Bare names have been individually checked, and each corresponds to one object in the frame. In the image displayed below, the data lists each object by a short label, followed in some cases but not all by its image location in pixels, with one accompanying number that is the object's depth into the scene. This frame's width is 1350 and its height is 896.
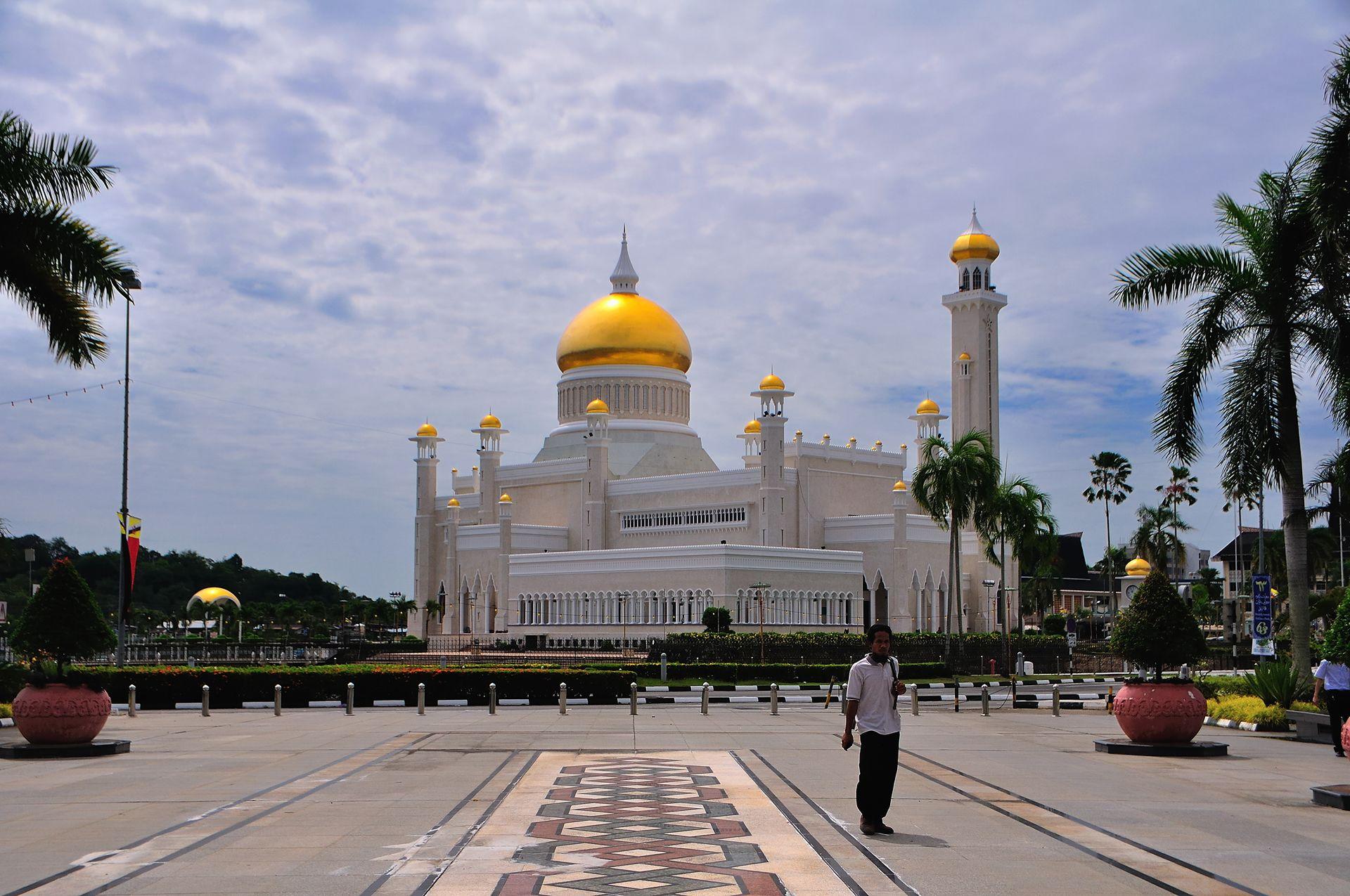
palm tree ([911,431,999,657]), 45.78
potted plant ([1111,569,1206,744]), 18.03
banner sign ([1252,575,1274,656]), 30.08
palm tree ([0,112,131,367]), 21.19
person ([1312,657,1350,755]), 17.23
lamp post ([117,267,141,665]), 34.72
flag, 36.88
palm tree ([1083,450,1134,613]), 73.88
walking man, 11.09
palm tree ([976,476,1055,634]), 47.56
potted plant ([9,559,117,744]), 17.66
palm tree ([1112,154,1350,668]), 22.98
